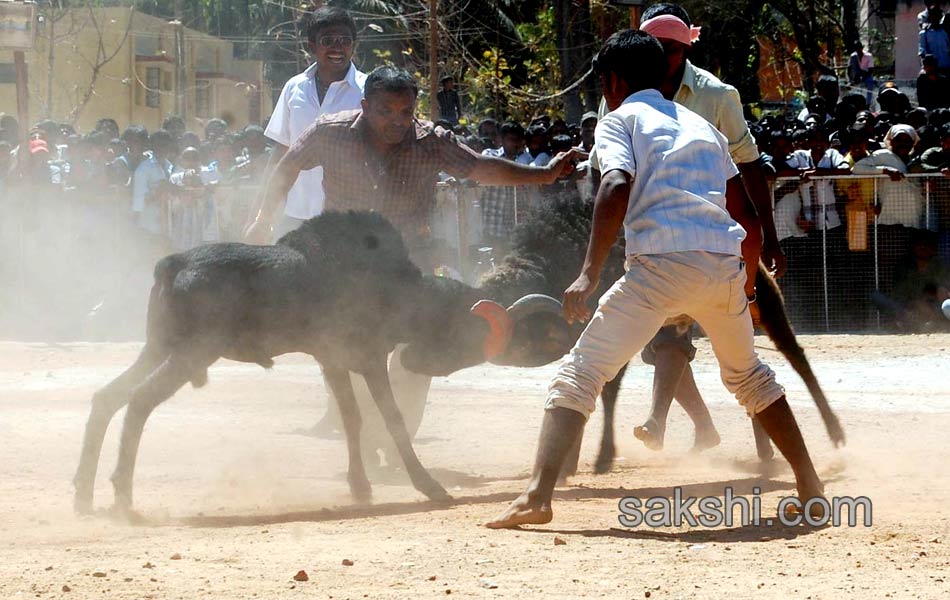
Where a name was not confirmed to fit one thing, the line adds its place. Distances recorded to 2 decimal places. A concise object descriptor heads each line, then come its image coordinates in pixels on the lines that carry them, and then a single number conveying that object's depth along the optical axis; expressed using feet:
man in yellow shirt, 21.02
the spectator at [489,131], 52.21
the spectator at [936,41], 56.29
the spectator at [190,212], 46.21
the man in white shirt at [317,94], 25.94
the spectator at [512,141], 46.29
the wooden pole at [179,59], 125.39
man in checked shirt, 22.76
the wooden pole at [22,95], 42.45
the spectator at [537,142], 46.73
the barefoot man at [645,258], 16.92
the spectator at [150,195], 47.39
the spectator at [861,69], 69.36
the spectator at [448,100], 68.95
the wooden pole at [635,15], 36.81
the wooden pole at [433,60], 60.86
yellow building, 143.74
